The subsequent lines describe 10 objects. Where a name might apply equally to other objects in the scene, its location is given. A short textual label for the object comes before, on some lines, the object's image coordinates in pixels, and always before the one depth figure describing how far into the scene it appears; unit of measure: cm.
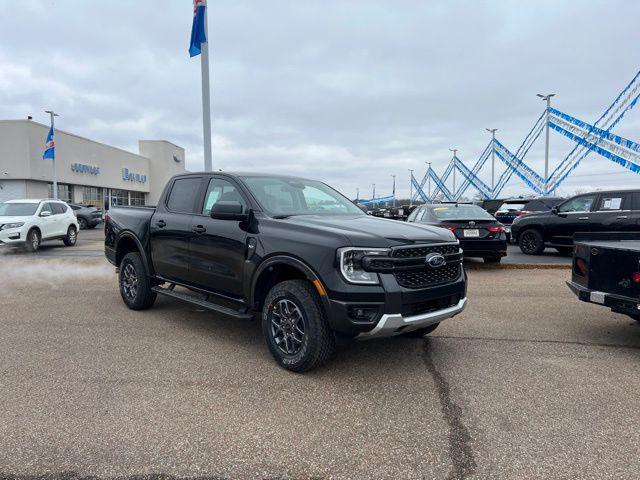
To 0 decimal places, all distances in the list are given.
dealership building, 3166
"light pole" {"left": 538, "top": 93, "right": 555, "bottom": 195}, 3488
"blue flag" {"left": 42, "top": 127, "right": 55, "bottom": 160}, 2900
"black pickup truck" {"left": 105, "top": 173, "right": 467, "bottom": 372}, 368
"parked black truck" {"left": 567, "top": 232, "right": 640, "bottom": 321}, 436
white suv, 1318
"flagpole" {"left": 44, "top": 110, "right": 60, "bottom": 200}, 3156
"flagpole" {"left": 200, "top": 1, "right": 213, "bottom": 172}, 1304
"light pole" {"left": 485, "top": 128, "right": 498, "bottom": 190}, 5092
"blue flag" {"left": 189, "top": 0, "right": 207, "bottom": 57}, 1267
